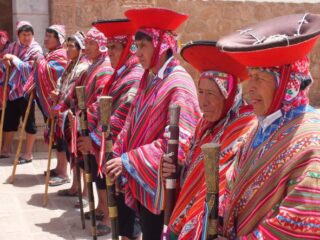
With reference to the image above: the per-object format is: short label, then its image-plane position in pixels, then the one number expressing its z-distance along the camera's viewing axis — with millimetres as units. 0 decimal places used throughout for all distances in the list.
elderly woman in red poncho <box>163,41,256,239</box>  2623
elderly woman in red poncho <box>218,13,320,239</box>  1970
